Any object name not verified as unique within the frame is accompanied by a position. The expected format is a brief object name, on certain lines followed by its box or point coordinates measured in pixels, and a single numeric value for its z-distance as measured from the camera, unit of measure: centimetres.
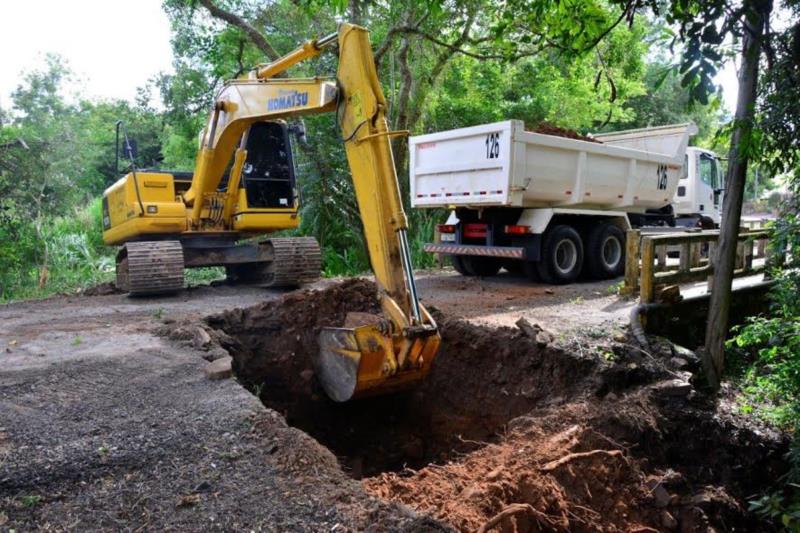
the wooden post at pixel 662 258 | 732
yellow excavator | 509
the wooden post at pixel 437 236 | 1128
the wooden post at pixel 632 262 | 788
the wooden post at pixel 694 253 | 763
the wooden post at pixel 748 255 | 864
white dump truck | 946
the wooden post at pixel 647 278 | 693
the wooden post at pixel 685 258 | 750
